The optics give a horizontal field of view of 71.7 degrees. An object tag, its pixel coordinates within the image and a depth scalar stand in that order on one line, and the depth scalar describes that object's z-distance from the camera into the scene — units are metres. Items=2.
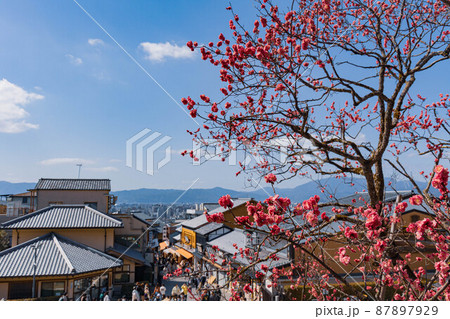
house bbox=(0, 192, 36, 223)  21.72
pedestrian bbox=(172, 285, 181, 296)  12.80
